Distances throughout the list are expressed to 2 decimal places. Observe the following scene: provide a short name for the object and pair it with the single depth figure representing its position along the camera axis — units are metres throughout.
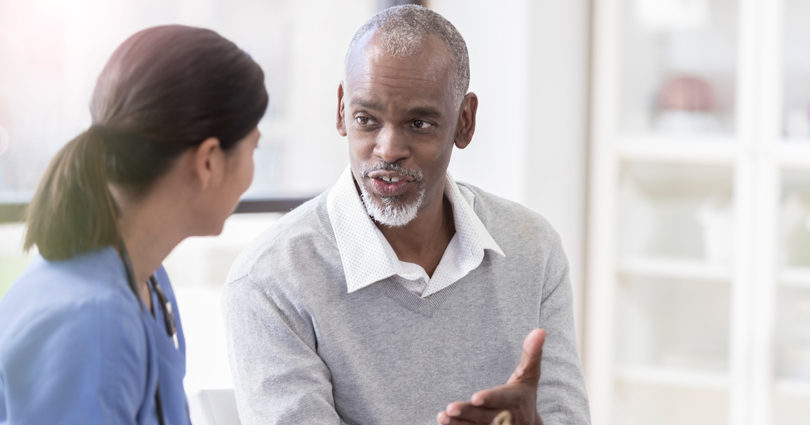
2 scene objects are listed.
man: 3.05
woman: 2.76
